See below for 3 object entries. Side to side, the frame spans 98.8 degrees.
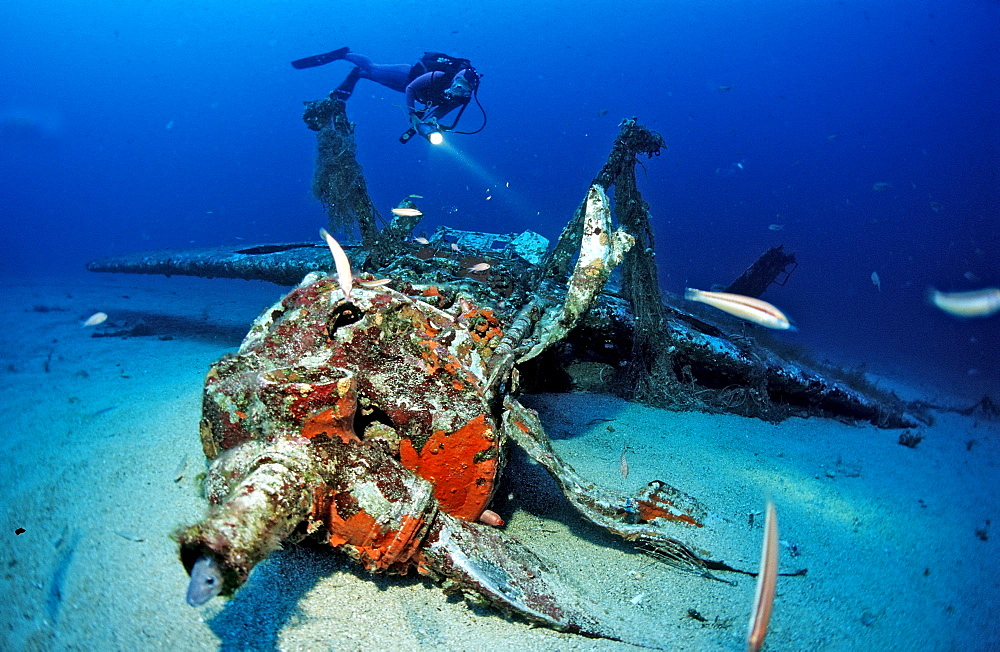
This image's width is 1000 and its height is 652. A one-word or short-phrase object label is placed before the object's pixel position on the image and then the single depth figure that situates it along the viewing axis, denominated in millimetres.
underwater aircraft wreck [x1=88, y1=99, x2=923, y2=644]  1812
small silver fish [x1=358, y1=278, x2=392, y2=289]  2701
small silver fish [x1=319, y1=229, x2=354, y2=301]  2344
